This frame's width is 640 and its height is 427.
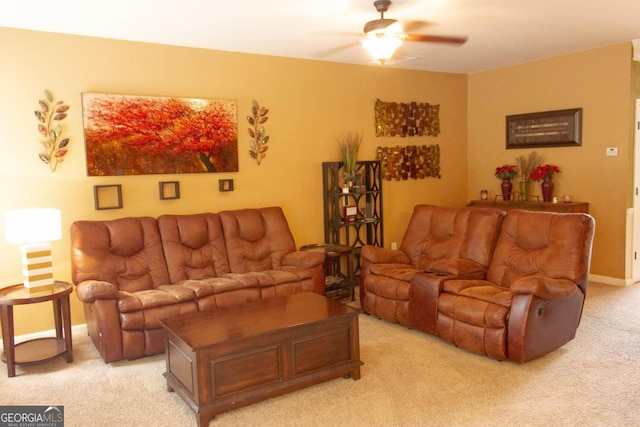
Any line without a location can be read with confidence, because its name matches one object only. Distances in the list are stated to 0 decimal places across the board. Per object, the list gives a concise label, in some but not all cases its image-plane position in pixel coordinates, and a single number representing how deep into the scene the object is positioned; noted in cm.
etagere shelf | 571
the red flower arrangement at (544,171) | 598
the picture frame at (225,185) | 517
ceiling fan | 346
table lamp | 366
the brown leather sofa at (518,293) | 356
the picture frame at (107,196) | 453
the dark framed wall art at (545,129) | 585
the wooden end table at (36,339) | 356
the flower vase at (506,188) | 641
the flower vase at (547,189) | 600
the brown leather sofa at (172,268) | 377
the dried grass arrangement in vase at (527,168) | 624
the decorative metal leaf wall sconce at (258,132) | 532
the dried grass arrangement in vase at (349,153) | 573
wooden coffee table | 293
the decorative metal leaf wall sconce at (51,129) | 428
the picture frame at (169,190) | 482
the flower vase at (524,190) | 623
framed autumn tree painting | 450
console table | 566
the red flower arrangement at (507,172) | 637
